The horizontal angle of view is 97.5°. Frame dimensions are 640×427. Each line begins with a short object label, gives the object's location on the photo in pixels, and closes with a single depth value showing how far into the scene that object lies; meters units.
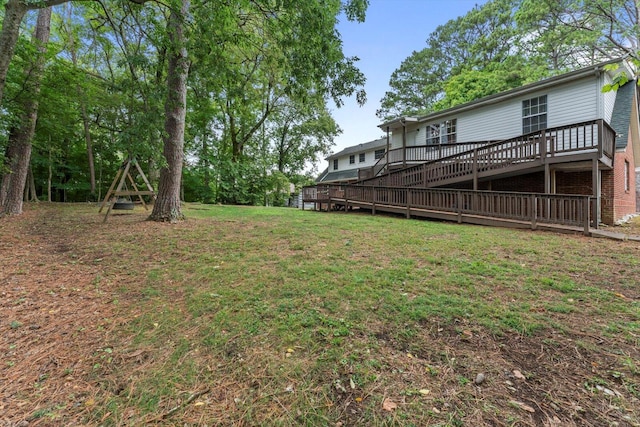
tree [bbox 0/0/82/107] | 4.47
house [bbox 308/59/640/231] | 9.07
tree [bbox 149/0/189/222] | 7.39
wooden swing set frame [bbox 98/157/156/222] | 8.09
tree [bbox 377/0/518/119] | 25.52
